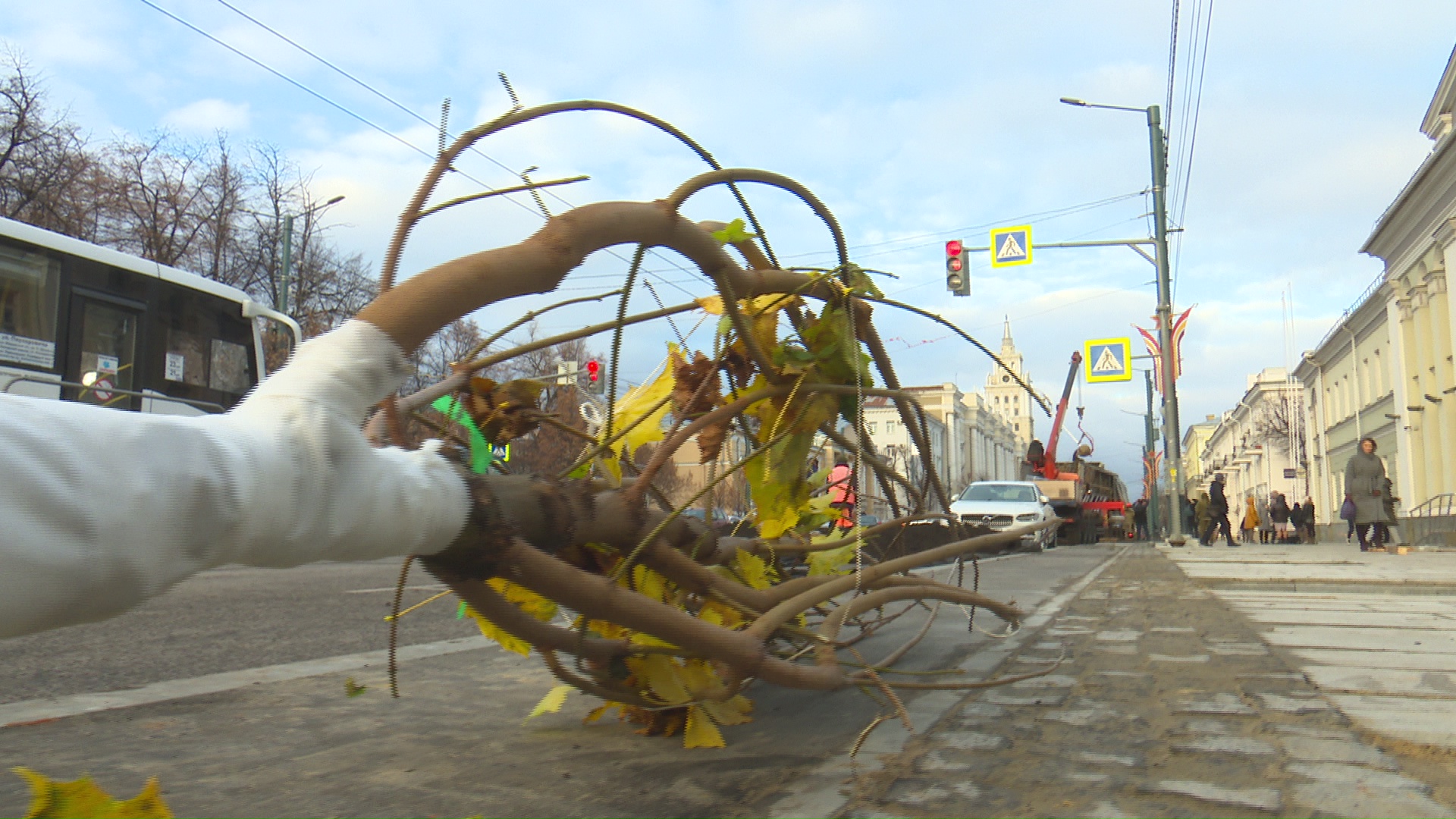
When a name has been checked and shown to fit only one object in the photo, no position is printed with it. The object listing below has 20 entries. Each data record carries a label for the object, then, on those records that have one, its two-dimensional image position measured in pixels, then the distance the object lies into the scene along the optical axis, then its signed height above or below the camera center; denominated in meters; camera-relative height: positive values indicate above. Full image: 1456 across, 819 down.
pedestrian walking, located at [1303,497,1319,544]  36.22 -0.74
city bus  9.62 +1.92
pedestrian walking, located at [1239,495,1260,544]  36.81 -0.50
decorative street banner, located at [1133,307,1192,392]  20.11 +3.28
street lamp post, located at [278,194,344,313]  21.88 +5.42
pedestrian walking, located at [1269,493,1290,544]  32.16 -0.19
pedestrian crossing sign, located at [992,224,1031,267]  18.95 +4.94
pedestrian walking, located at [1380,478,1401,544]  15.75 +0.06
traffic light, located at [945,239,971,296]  19.69 +4.66
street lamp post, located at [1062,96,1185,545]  19.73 +3.97
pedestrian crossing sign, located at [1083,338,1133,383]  21.62 +3.18
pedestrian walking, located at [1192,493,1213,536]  23.75 -0.22
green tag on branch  2.10 +0.16
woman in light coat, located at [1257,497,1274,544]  40.59 -0.95
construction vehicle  28.31 +0.40
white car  18.70 -0.01
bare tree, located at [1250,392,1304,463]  60.12 +5.00
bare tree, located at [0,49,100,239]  22.62 +7.82
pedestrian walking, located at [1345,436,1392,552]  14.79 +0.30
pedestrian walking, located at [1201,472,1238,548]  22.58 -0.14
